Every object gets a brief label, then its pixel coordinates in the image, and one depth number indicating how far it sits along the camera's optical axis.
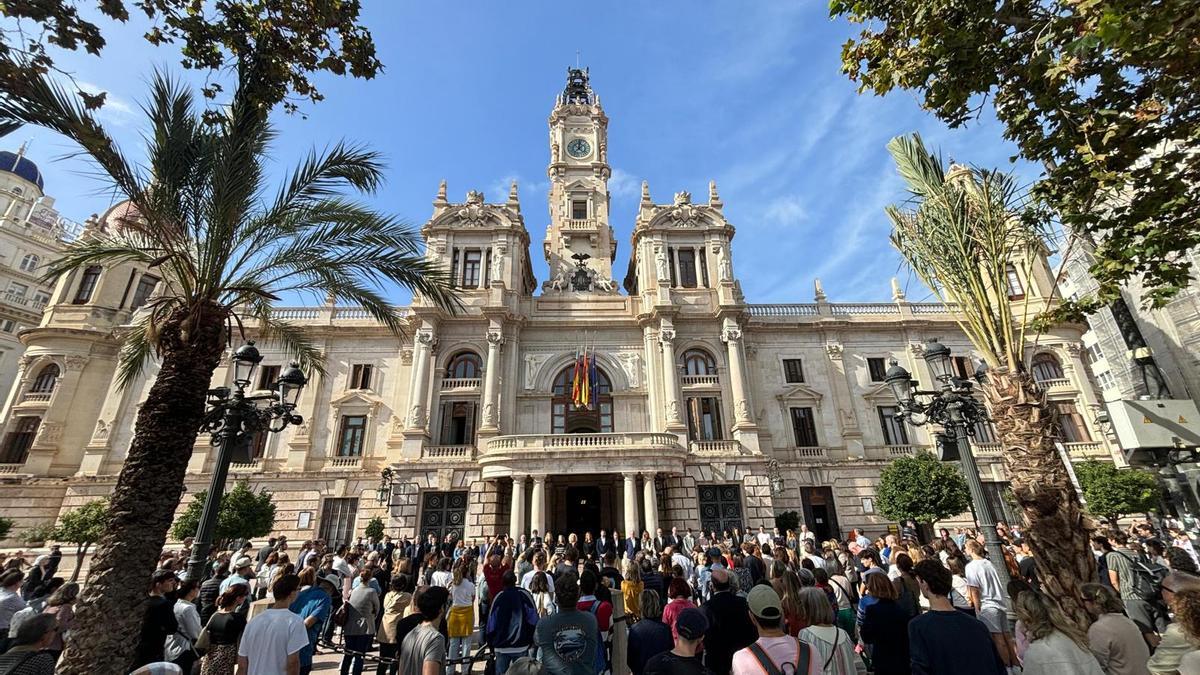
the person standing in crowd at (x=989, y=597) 6.46
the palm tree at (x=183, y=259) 5.28
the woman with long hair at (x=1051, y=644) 3.38
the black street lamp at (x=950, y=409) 8.25
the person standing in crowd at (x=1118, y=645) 3.99
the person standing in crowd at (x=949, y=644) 3.63
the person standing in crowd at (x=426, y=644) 4.45
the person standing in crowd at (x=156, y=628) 5.35
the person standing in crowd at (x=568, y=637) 4.05
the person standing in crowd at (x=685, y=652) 3.26
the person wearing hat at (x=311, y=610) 6.20
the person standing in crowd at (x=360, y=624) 7.01
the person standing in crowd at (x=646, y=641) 4.44
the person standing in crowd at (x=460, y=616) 6.69
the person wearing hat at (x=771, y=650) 3.29
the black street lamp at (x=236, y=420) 7.54
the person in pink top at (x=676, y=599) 5.22
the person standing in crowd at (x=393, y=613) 6.22
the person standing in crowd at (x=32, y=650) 3.60
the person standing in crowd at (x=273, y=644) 4.47
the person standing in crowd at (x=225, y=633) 4.95
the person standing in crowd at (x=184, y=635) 5.82
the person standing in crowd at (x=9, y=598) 6.35
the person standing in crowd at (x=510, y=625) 5.45
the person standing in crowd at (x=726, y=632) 4.99
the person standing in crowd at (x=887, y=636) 4.61
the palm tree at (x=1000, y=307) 6.41
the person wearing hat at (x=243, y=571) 7.95
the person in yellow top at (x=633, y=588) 6.99
